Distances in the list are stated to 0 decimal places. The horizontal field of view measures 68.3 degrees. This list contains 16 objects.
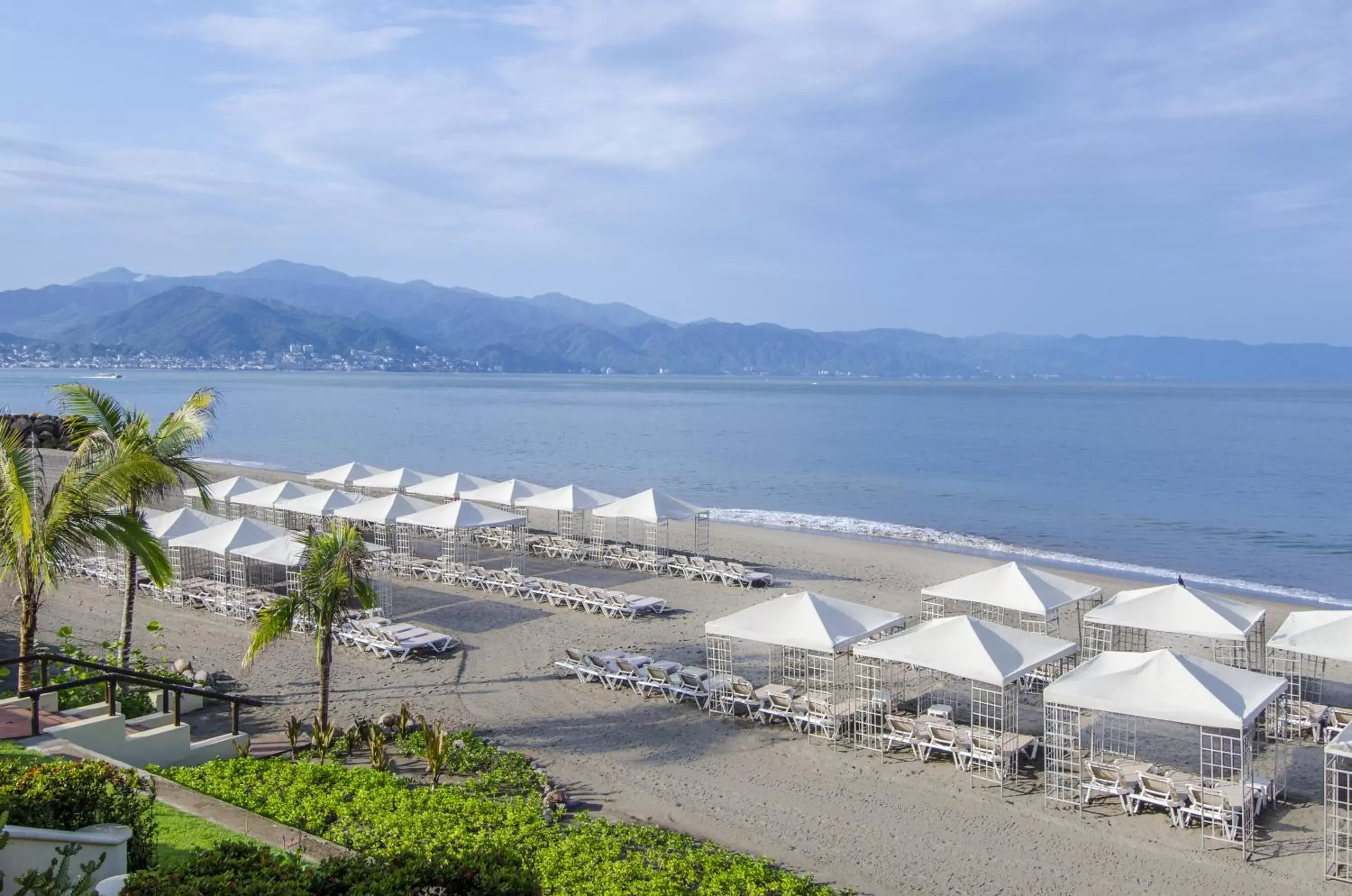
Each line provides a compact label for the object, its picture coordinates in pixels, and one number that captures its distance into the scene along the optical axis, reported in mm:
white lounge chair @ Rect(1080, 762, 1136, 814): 9477
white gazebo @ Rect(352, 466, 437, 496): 25891
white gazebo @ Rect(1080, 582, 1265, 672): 12719
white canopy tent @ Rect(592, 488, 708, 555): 21422
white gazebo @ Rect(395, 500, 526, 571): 19484
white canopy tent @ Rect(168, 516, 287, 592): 16781
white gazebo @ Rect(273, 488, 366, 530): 21656
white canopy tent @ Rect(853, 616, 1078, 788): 10383
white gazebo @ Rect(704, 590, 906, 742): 11617
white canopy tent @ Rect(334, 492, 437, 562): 20297
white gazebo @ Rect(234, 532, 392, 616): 15812
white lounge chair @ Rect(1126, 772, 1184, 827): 9164
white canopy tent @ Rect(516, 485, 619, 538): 22250
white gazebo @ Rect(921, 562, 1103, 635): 14312
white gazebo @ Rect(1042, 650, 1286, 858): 8914
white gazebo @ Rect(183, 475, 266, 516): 23359
